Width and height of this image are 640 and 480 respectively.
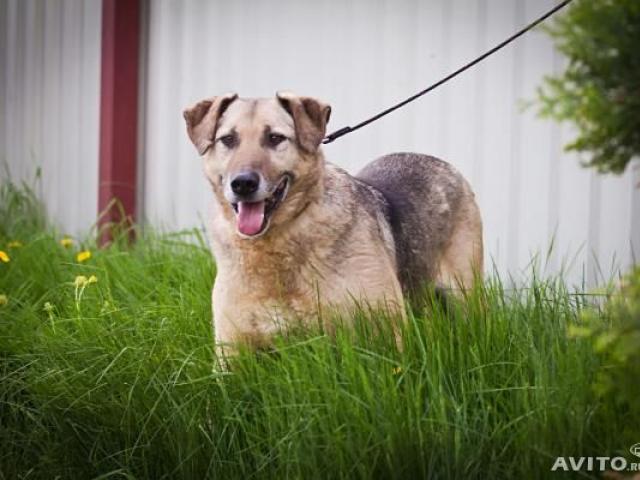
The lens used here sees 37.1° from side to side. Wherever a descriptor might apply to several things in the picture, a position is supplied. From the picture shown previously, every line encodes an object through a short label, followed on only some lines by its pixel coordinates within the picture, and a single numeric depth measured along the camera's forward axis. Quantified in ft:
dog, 12.75
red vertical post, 24.38
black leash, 14.20
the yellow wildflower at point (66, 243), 19.08
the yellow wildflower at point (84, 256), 16.58
